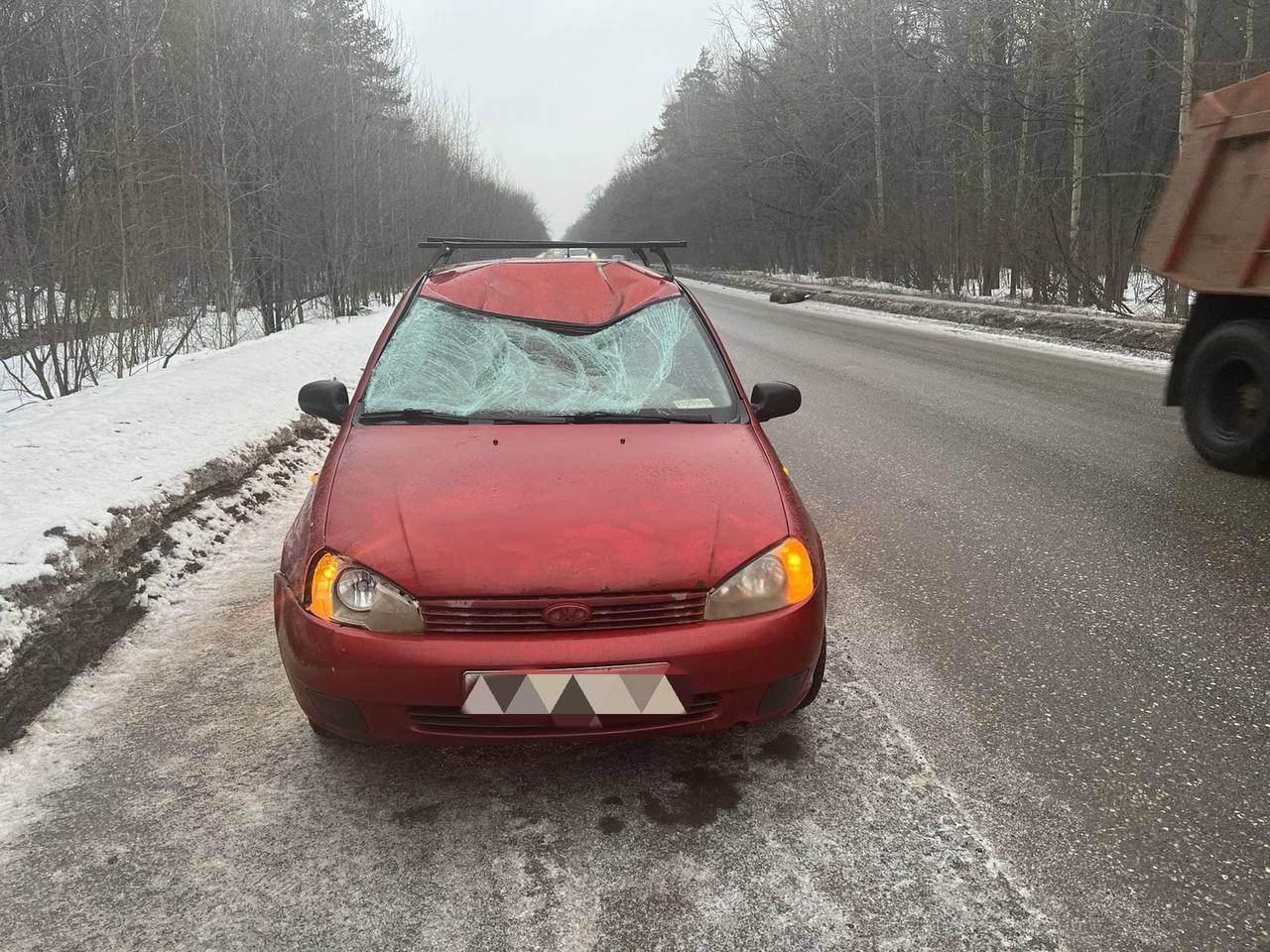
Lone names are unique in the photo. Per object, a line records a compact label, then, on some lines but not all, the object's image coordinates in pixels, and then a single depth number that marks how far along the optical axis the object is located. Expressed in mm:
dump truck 6004
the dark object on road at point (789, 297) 27612
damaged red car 2270
